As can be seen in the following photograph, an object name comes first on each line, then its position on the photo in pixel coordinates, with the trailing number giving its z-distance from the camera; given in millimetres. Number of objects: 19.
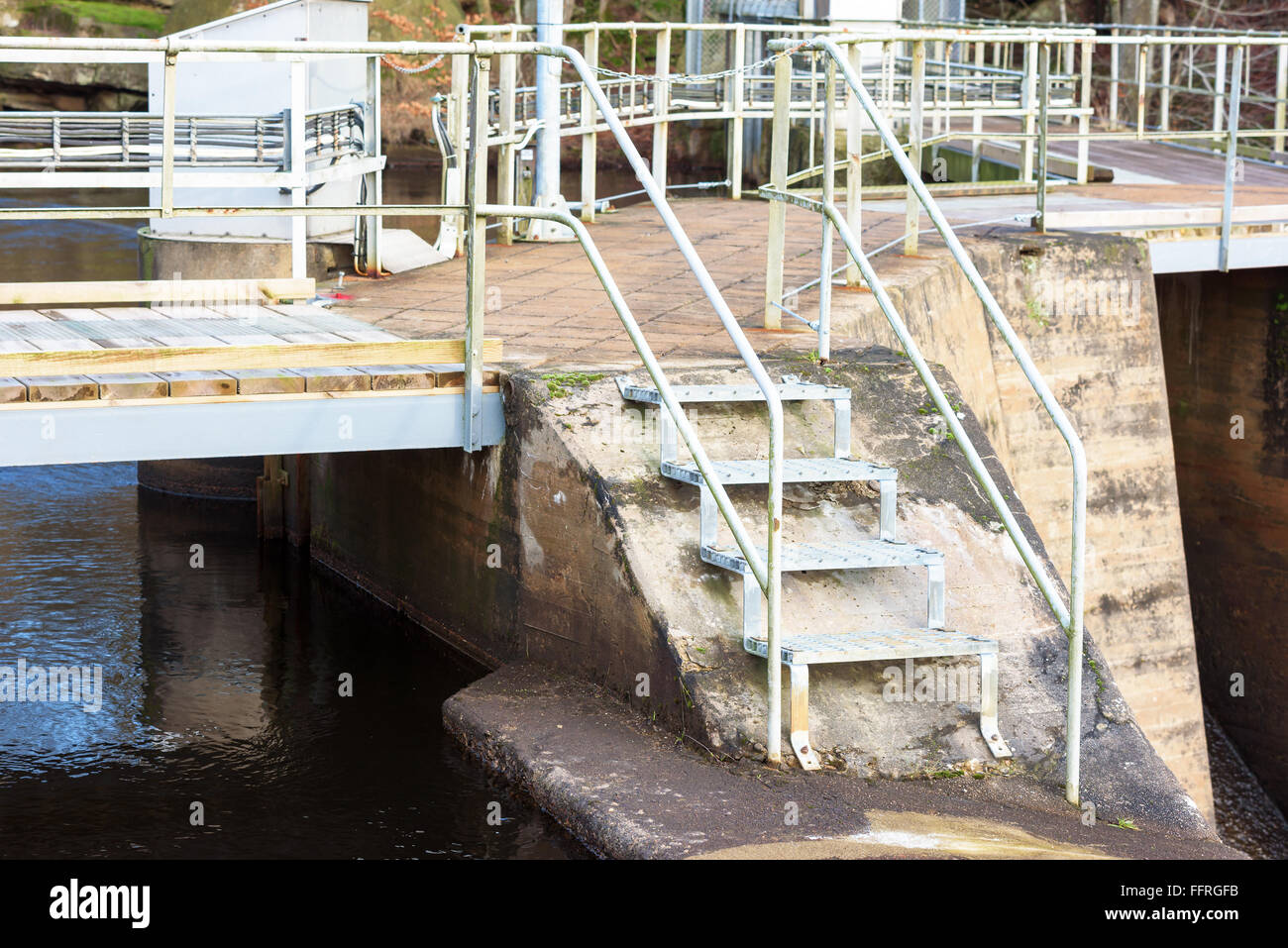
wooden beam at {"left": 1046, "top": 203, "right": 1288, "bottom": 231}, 10016
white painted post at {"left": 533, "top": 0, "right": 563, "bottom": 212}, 9828
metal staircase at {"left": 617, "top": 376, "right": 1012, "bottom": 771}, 5148
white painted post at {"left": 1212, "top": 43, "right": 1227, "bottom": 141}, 12383
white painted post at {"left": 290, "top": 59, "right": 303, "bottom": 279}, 7500
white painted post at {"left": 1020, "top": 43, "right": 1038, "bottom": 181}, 12005
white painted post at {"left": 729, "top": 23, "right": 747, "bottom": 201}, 12141
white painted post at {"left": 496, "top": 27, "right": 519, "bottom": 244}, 9867
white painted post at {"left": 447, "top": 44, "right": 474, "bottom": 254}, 8945
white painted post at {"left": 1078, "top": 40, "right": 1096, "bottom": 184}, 11253
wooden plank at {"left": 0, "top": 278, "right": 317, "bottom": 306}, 6699
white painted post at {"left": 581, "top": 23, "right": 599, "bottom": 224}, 10820
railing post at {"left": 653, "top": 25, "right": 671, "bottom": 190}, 11812
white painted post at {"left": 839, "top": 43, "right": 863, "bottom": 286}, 7816
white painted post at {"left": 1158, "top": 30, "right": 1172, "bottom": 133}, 12781
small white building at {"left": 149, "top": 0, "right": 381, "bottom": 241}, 8859
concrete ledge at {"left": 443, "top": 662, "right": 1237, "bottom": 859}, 4566
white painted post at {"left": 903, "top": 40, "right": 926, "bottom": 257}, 9219
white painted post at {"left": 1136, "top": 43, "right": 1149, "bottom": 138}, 11086
